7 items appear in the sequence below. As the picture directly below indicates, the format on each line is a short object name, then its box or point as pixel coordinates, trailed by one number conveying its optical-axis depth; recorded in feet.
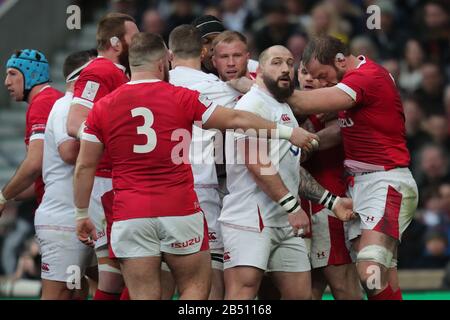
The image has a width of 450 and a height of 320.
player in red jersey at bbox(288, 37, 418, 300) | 57.21
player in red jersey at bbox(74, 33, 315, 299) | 52.21
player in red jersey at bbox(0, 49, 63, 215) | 61.93
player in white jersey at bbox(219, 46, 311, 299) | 56.03
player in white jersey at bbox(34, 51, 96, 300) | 60.59
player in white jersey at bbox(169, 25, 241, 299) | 59.00
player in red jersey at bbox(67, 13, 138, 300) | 57.93
